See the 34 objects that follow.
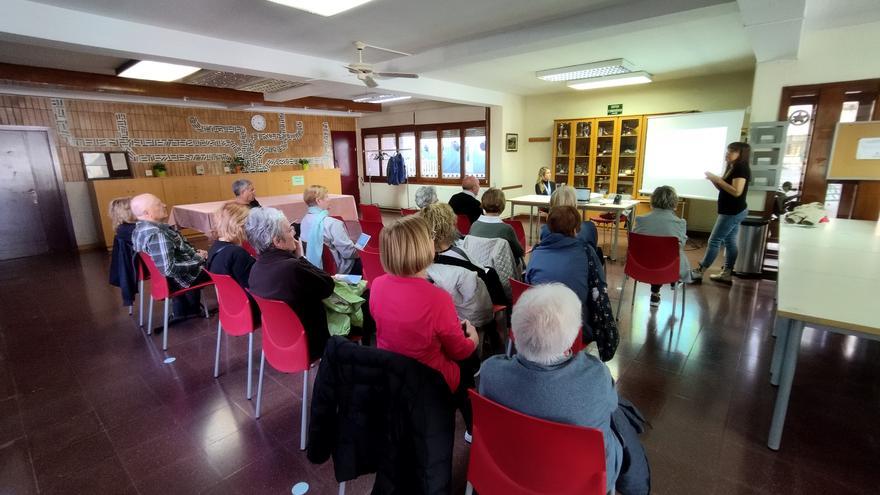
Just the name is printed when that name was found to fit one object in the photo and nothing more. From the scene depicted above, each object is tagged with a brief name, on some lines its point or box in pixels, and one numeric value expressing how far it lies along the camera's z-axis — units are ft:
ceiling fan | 13.16
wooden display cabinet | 23.06
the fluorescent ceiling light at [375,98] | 22.69
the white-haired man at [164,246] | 9.84
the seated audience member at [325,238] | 11.26
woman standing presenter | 13.26
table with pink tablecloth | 17.80
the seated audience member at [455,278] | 6.88
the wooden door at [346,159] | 34.23
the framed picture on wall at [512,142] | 26.67
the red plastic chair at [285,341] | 6.05
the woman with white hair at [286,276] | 6.32
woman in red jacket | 4.91
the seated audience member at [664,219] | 11.33
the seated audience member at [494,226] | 9.24
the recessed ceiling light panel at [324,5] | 9.27
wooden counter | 21.52
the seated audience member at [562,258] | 7.10
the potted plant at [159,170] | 23.72
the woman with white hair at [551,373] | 3.58
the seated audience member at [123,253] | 11.05
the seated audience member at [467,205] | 13.84
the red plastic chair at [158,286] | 9.71
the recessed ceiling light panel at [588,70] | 16.58
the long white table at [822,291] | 5.40
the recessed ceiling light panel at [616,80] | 19.13
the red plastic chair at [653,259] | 10.17
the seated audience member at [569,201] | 10.62
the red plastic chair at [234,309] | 7.31
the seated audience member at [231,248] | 8.11
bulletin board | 13.29
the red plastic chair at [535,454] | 3.29
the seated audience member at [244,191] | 14.08
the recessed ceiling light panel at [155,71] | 15.45
